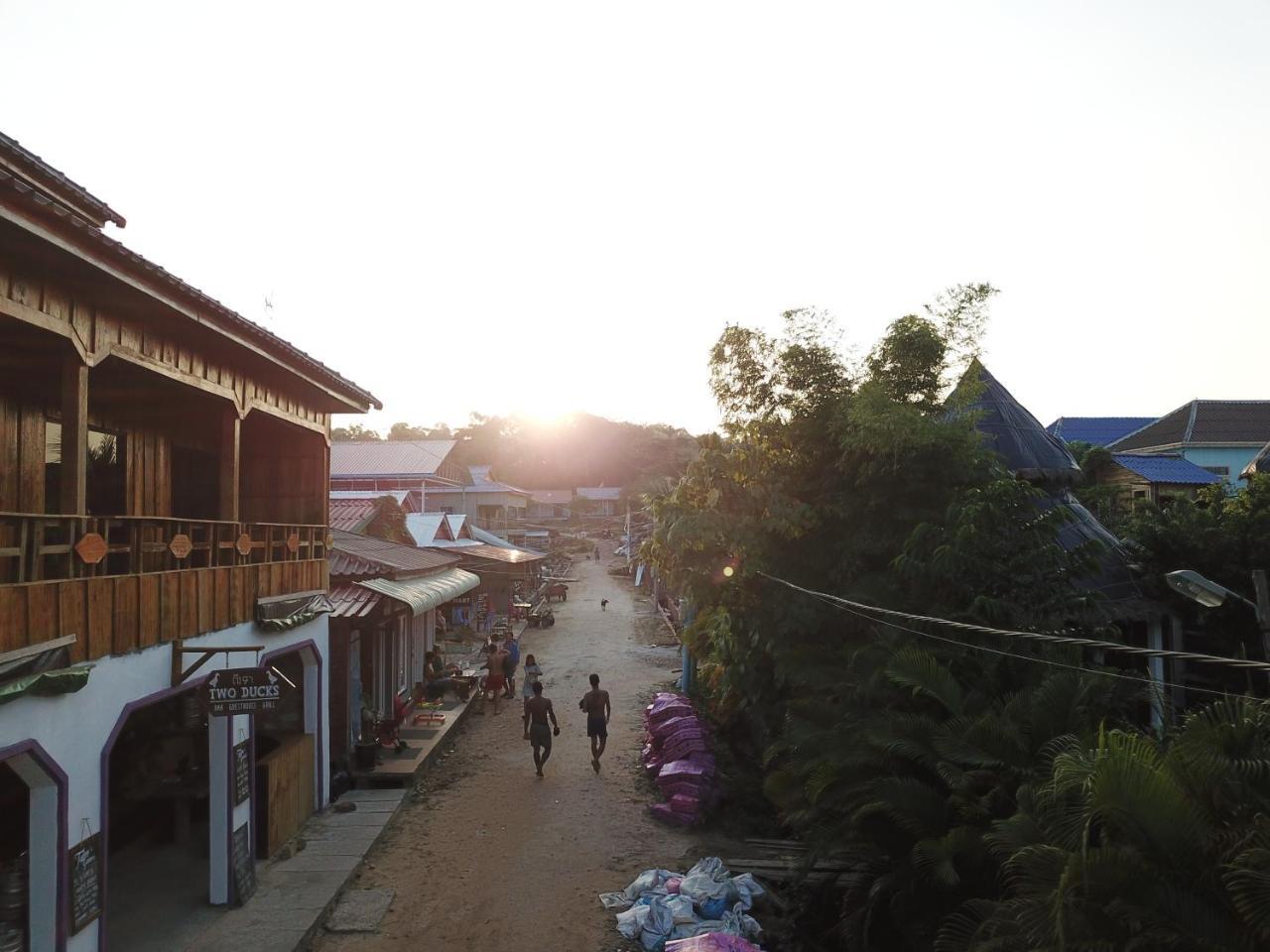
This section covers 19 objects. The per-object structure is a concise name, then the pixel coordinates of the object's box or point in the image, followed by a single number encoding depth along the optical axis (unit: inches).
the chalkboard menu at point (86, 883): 250.1
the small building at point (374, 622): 540.4
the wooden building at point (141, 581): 237.5
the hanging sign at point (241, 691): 312.3
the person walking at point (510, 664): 811.1
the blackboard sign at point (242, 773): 359.3
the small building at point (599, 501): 3427.7
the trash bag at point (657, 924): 317.1
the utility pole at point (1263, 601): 292.5
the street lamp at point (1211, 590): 293.4
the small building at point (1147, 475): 1026.1
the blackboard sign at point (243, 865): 344.8
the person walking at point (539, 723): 551.2
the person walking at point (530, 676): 587.3
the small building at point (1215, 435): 1365.7
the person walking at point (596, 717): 571.2
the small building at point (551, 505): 3245.6
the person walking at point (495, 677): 766.5
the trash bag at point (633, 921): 327.6
